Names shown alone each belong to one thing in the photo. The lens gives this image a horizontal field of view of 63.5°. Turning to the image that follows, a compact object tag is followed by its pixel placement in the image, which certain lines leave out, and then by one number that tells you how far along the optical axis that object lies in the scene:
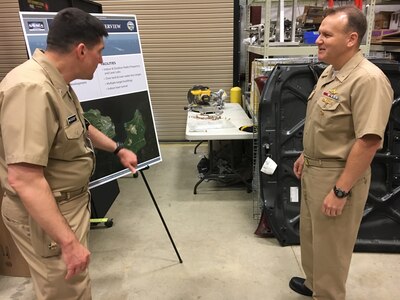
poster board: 2.09
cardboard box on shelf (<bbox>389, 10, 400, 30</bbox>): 3.79
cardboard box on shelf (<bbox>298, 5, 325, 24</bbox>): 3.56
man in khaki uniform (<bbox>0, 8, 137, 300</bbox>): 1.10
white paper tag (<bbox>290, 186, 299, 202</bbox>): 2.60
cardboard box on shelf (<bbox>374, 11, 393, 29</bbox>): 3.97
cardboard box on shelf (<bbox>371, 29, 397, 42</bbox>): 3.62
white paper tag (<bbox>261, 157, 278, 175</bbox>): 2.52
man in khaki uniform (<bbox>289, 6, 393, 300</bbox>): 1.46
